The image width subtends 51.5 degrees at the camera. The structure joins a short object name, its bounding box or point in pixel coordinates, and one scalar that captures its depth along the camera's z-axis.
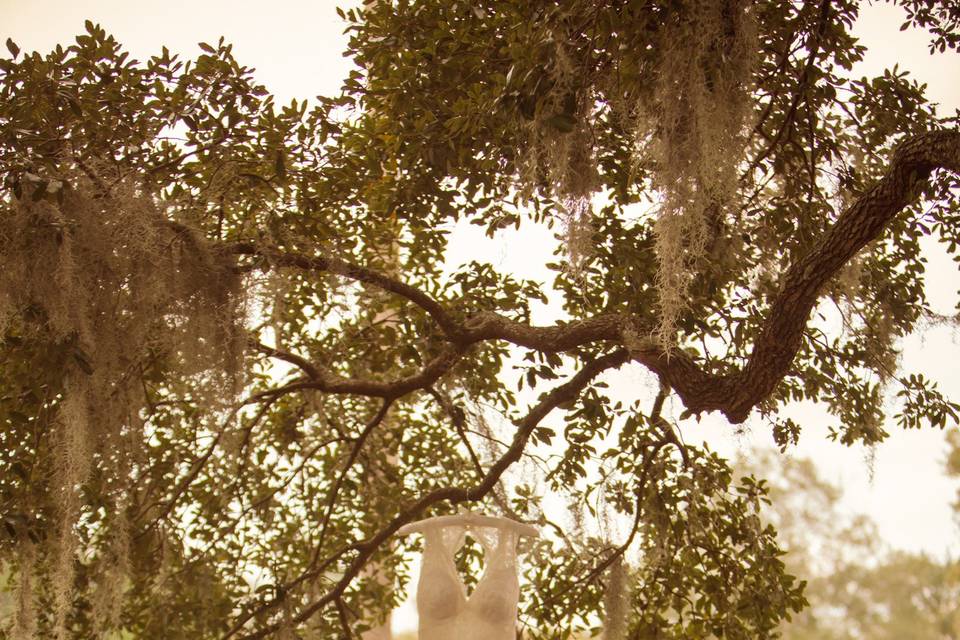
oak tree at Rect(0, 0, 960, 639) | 2.22
